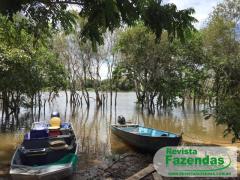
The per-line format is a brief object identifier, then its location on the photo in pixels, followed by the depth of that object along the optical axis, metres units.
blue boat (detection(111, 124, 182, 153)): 6.61
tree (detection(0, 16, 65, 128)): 10.09
